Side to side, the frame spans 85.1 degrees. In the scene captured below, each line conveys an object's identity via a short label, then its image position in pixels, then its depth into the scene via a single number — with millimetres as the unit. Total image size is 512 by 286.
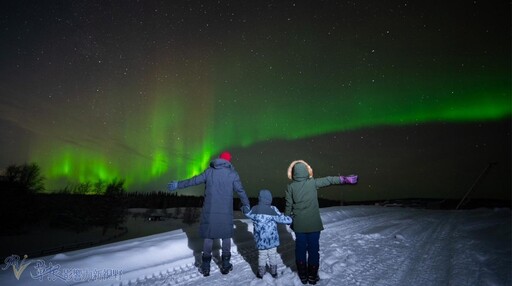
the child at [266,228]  4531
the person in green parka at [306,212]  4324
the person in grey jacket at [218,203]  4688
